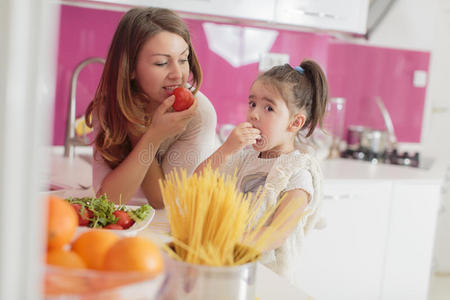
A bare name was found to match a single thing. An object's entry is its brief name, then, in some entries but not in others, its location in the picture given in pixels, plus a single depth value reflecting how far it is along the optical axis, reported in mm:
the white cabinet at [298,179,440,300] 2197
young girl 1048
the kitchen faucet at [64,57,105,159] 1264
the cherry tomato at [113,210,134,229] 902
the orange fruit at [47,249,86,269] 521
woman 1023
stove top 2711
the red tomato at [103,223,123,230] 878
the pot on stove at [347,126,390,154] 2799
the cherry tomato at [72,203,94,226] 885
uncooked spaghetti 667
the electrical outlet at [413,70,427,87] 3301
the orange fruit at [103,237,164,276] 520
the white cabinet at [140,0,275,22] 1455
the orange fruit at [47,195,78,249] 554
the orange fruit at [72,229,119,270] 558
